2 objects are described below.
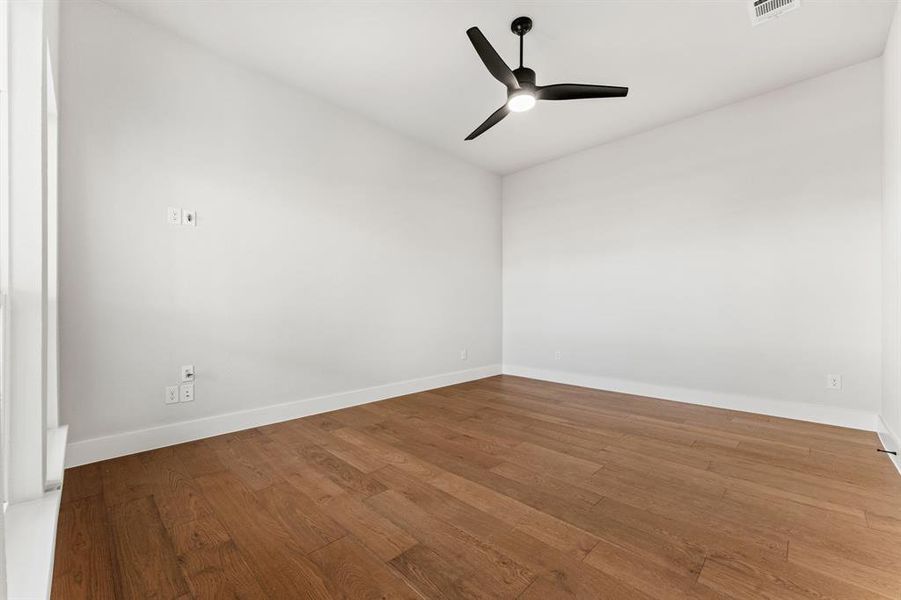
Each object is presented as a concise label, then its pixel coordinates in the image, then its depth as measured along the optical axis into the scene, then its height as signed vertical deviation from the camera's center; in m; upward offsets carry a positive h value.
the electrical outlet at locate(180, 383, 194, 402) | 2.55 -0.62
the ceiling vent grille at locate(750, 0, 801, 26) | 2.25 +1.72
